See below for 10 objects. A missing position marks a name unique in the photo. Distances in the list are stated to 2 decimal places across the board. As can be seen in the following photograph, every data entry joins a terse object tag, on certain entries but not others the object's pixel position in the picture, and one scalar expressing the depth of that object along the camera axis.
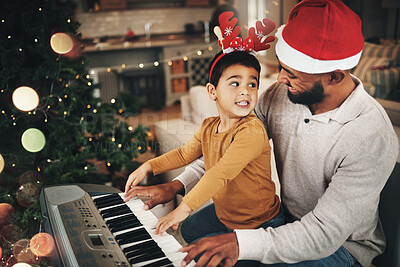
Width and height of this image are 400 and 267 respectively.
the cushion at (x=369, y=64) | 3.55
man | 0.83
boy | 0.92
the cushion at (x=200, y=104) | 2.09
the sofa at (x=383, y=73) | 3.37
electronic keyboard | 0.85
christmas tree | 1.88
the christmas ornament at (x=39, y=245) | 1.48
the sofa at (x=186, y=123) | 2.02
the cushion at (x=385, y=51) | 3.91
